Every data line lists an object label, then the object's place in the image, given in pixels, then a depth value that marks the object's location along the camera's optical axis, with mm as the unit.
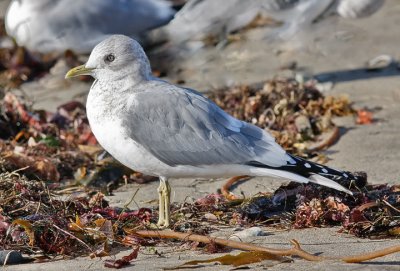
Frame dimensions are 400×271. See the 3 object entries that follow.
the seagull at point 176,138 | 8867
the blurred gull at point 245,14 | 16578
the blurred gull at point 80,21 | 17125
